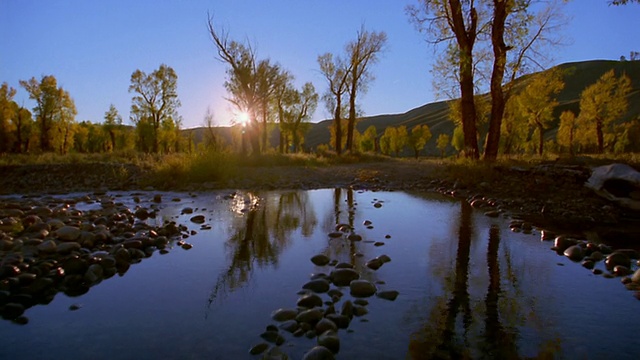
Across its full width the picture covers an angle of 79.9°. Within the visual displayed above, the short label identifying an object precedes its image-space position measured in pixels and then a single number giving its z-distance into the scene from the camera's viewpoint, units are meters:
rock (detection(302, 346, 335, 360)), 2.86
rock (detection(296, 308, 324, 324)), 3.53
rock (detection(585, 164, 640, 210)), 8.72
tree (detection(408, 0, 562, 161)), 13.48
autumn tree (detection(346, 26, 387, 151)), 32.28
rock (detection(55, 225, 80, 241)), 6.04
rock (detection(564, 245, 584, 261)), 5.57
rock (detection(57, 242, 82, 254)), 5.40
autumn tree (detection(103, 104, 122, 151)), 69.69
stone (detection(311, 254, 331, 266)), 5.38
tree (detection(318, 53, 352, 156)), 34.16
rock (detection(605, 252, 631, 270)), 5.12
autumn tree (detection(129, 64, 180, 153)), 50.09
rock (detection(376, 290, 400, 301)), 4.14
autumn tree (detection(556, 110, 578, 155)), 58.91
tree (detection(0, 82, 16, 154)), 51.81
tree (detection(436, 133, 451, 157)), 91.44
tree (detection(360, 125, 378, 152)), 97.56
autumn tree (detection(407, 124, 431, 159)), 88.19
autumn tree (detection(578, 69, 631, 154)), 45.00
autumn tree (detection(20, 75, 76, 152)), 51.50
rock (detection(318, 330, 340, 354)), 3.07
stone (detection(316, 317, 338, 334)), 3.36
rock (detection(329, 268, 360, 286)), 4.59
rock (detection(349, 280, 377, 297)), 4.24
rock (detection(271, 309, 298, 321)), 3.63
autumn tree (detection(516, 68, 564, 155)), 40.06
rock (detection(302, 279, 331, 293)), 4.34
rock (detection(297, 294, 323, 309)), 3.90
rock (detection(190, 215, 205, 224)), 8.38
